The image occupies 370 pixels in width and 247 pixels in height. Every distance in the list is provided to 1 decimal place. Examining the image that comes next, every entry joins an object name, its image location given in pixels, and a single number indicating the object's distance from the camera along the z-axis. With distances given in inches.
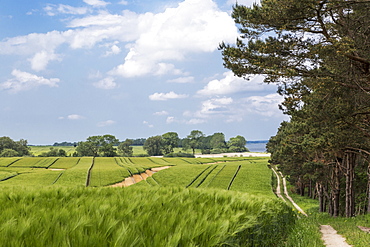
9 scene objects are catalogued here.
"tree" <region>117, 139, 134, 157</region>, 6058.1
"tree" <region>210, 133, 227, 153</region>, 7440.9
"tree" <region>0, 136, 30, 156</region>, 5300.2
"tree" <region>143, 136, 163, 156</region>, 6220.5
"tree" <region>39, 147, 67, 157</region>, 4921.3
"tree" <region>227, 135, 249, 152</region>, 7357.3
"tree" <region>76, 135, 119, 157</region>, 5187.0
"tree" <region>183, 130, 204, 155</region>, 6648.6
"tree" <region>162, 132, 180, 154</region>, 6215.6
